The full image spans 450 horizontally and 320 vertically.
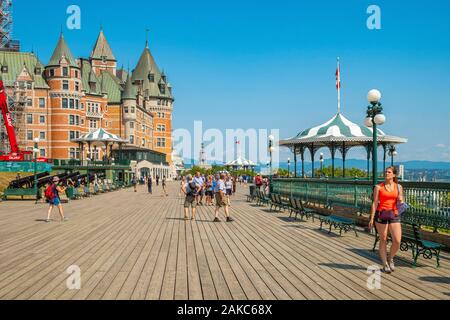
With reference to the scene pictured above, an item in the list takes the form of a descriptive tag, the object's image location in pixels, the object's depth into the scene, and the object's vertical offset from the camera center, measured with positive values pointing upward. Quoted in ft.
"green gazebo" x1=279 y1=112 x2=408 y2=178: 87.45 +5.61
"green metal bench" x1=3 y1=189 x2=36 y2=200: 95.71 -4.75
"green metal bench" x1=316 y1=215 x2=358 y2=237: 42.09 -5.06
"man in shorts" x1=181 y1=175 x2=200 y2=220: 55.21 -3.04
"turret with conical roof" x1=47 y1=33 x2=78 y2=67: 232.53 +58.13
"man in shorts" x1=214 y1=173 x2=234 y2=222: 55.26 -3.21
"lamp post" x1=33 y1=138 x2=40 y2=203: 94.60 -2.28
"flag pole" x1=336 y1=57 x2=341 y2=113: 101.31 +19.25
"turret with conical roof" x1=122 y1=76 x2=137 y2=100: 277.52 +45.86
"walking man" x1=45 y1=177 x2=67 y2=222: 53.62 -2.93
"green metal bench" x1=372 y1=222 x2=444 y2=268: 28.04 -4.68
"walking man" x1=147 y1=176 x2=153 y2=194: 130.11 -4.89
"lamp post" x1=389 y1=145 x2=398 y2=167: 120.42 +4.13
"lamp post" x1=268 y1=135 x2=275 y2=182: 98.12 +5.55
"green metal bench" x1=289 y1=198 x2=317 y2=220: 55.60 -5.17
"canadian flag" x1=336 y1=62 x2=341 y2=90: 101.40 +19.26
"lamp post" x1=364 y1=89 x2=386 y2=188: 42.96 +5.18
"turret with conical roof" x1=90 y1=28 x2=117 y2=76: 325.42 +78.29
